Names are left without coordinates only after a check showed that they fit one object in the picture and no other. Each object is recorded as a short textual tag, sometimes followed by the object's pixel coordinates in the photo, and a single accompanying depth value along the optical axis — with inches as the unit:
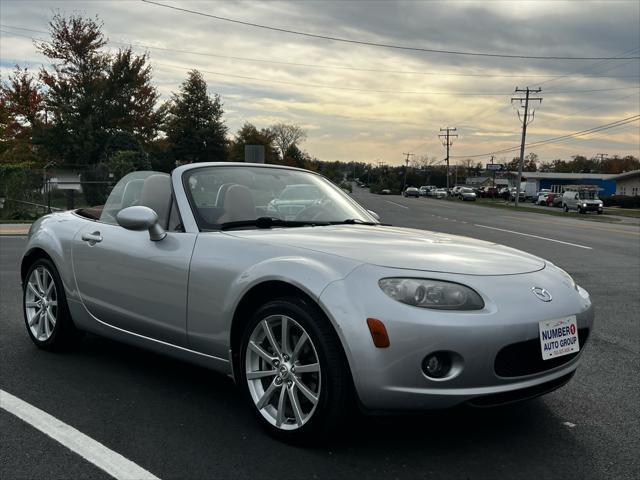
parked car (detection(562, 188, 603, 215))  1822.1
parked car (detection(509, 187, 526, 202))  3380.4
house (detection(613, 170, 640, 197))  3235.7
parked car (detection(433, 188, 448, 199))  4050.2
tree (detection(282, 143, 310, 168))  4406.0
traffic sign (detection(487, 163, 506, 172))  5044.3
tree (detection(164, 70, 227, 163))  2470.5
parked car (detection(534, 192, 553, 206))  2719.7
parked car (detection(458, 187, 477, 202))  3075.8
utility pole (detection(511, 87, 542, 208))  2458.2
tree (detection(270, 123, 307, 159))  4835.1
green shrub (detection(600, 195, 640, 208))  2474.2
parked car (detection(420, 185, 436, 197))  4284.0
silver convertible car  109.7
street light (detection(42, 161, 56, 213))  881.5
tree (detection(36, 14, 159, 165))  1498.5
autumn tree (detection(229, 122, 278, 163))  3289.9
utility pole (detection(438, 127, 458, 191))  4490.7
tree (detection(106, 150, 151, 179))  1056.8
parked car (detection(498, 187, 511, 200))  3474.4
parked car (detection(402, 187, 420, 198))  3531.5
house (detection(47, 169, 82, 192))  905.5
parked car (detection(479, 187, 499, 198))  3666.3
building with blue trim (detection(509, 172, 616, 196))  3841.5
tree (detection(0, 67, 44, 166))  1644.9
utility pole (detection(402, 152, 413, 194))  5930.1
